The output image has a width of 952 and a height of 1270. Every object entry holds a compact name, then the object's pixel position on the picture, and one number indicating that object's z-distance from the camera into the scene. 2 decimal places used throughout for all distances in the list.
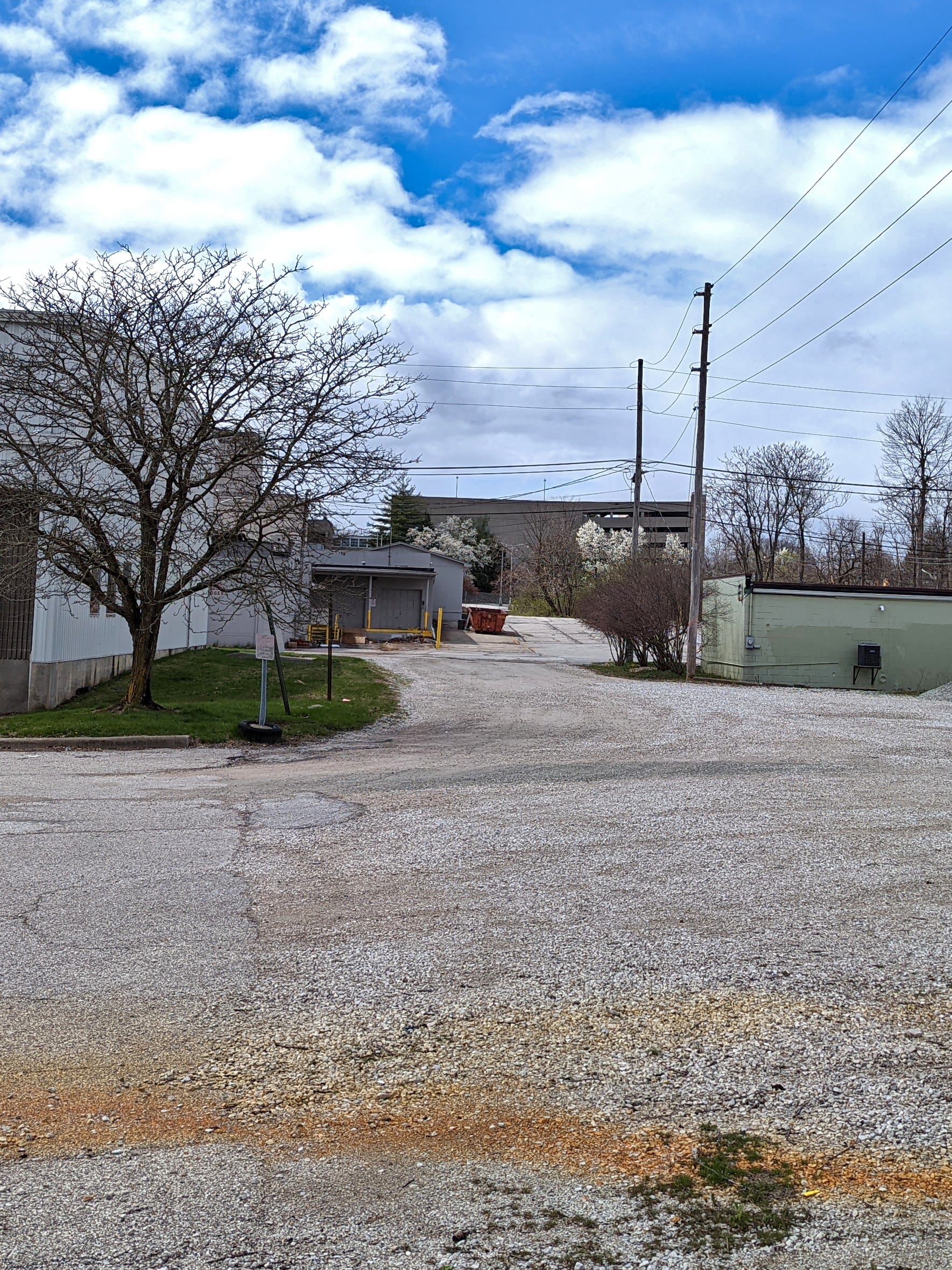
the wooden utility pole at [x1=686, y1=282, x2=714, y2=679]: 30.58
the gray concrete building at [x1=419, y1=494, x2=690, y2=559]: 101.00
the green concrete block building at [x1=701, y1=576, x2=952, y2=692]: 31.97
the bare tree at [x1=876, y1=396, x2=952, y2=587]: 52.53
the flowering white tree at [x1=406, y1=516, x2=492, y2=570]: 83.94
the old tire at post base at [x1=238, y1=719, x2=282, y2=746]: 16.44
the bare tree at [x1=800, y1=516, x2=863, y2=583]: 58.41
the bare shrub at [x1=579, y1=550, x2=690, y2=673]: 33.34
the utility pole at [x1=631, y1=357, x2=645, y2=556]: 42.62
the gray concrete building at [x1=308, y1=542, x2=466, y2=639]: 50.38
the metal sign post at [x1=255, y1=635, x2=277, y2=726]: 16.77
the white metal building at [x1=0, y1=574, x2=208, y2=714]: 19.77
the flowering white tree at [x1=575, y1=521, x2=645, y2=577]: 72.00
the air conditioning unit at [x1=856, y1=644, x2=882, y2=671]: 31.77
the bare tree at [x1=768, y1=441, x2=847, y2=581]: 60.25
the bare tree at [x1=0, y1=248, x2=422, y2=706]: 17.39
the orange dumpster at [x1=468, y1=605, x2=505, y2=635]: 53.06
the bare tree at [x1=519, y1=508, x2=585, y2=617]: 71.88
